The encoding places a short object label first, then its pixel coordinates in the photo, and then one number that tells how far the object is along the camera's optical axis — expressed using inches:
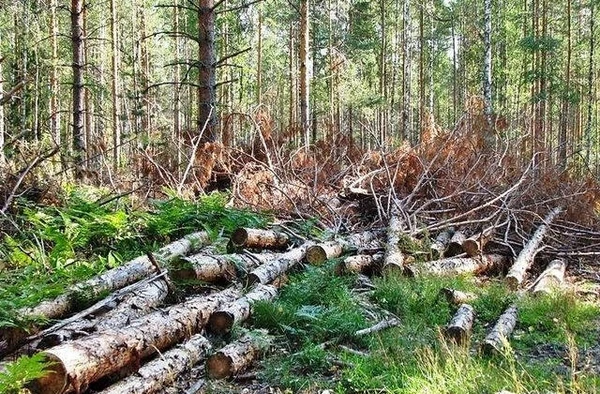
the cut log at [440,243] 309.3
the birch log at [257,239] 255.8
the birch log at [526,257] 278.4
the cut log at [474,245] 317.1
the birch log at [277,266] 222.4
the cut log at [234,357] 160.2
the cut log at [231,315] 183.0
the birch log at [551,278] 260.8
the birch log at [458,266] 270.5
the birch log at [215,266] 210.2
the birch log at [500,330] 174.9
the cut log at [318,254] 266.1
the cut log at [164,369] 137.6
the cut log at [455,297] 227.9
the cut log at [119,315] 148.4
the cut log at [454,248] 323.0
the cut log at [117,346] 125.0
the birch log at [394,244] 266.5
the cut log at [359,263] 263.1
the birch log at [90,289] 148.1
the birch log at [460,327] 185.2
